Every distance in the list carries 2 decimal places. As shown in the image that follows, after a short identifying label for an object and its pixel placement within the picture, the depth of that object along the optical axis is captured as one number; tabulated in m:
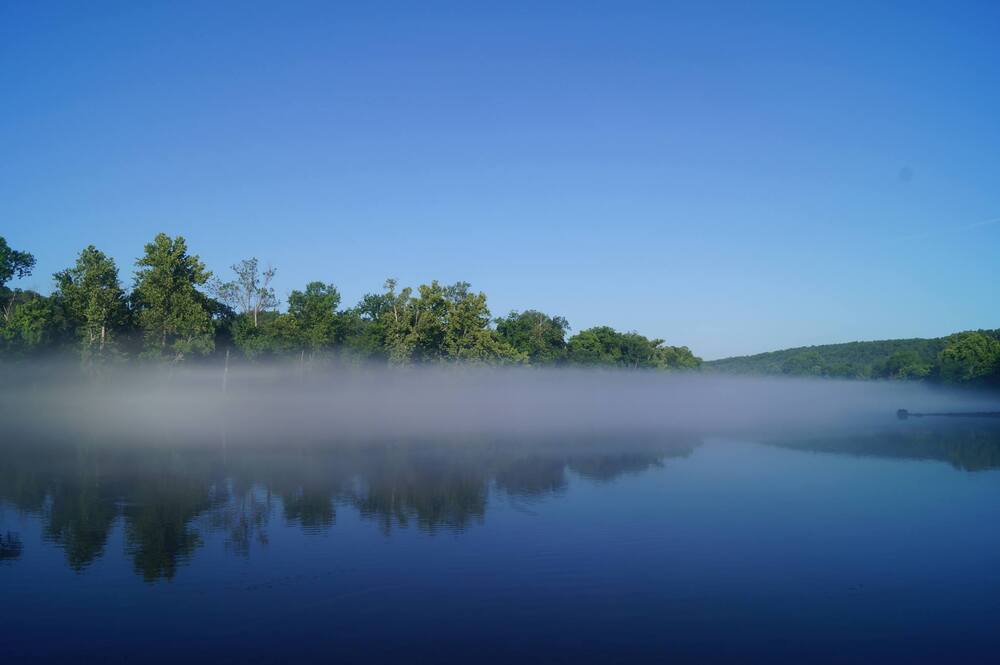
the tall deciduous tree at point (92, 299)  50.12
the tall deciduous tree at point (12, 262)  56.22
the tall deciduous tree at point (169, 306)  52.22
